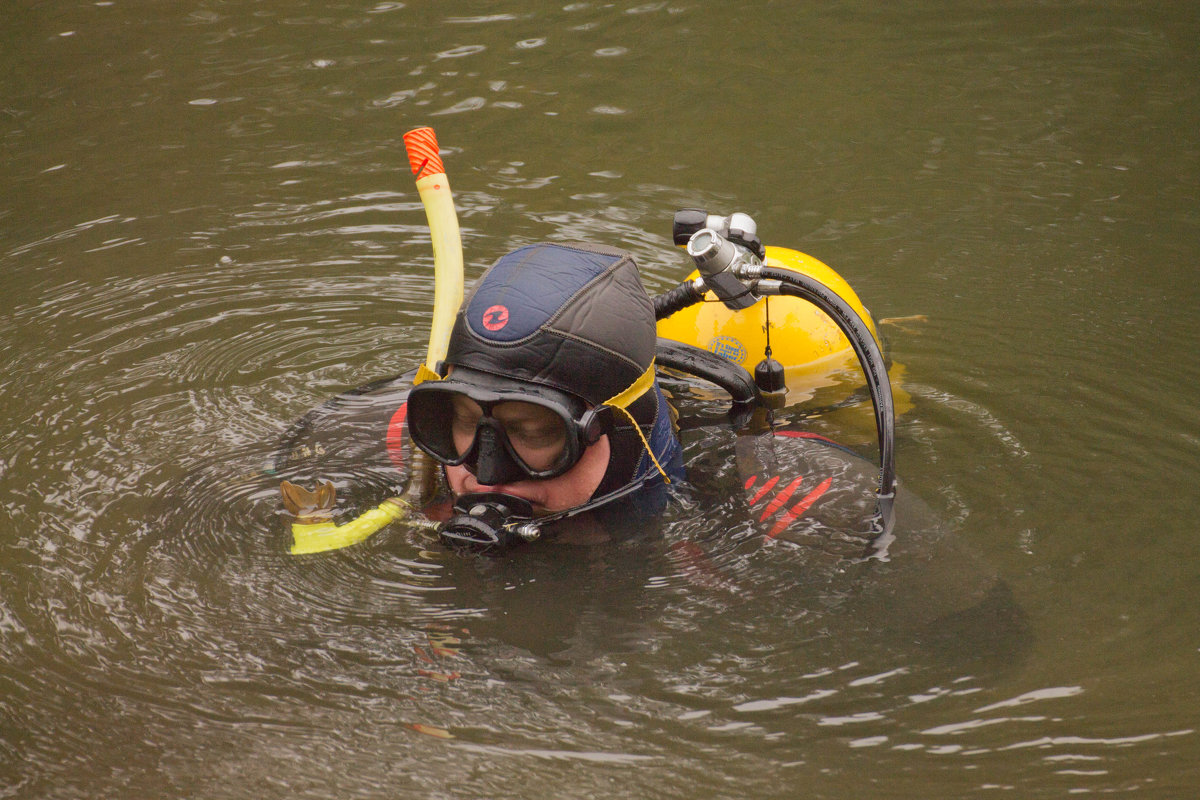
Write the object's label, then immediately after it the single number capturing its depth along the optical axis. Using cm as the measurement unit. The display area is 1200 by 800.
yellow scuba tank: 685
